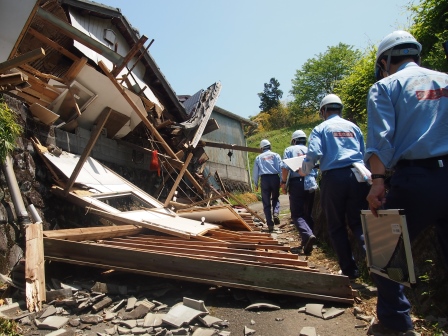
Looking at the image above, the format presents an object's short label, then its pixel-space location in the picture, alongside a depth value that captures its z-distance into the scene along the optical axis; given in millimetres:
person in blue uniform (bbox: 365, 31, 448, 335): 2027
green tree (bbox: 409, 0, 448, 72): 4733
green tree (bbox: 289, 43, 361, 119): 50188
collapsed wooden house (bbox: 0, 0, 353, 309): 3158
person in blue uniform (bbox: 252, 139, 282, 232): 7547
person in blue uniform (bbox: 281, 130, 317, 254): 5160
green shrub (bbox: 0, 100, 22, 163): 3842
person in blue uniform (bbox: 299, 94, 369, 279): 3477
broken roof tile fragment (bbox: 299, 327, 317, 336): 2463
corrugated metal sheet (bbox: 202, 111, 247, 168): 19531
